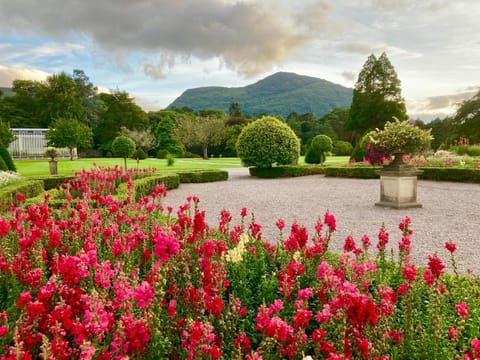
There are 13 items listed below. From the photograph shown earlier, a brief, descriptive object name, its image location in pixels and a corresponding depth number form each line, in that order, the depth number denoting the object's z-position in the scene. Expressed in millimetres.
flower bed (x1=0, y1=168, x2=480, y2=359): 1702
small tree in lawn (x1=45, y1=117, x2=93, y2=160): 29062
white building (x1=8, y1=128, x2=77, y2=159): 36469
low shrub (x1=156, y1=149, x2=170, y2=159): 40406
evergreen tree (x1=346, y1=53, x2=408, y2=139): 46125
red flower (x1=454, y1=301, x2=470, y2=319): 2172
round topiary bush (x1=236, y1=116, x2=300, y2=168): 18594
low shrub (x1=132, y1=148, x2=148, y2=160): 34938
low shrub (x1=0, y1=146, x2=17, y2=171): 16266
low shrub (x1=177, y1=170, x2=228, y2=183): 17203
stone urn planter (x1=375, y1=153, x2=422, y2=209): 9352
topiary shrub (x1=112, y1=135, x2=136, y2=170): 19998
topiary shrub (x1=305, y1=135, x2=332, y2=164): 24516
